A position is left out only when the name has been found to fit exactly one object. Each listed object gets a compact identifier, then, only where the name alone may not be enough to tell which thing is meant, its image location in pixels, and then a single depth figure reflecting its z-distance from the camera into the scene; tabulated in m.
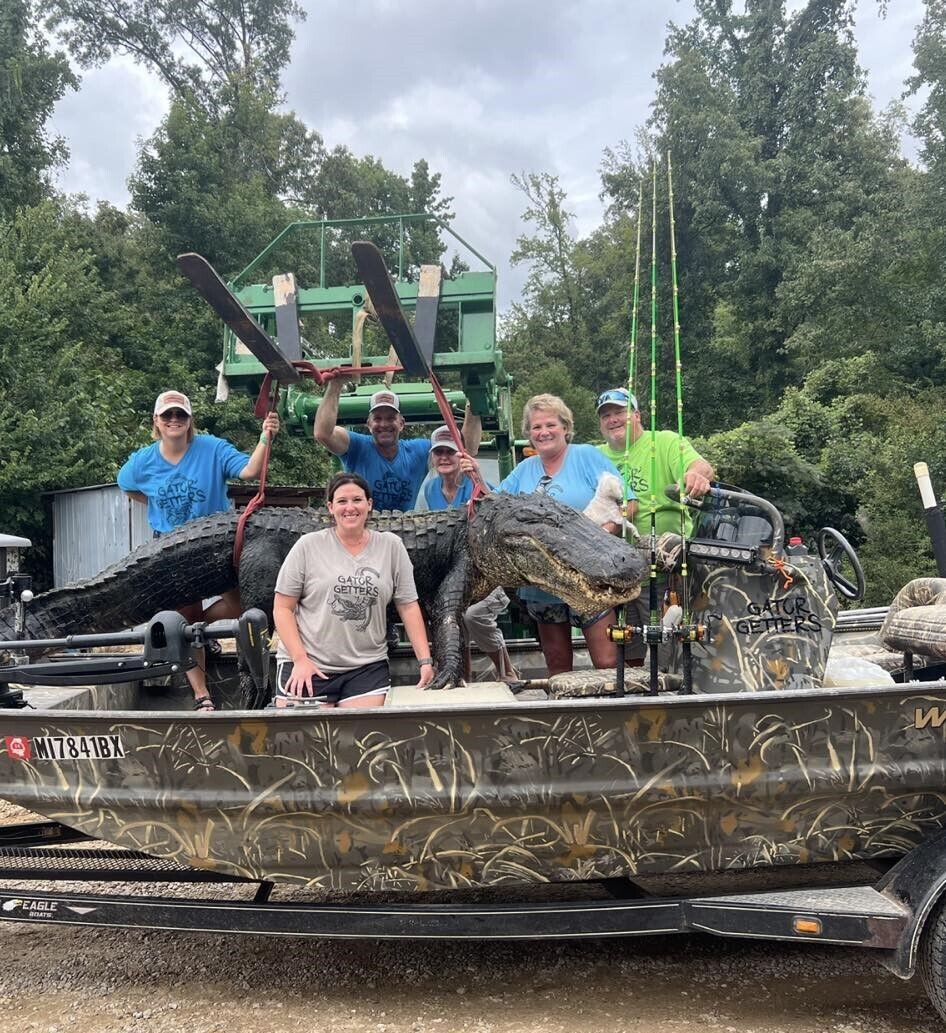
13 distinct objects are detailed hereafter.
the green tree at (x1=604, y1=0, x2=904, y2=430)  21.92
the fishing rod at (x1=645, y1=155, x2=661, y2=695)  2.32
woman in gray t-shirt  2.53
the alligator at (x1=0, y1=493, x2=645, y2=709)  3.06
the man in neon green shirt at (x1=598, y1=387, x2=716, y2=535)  3.23
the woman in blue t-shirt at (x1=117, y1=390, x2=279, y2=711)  3.56
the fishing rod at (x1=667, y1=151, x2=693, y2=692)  2.54
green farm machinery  3.31
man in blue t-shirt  3.89
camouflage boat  1.94
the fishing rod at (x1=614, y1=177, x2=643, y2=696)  3.03
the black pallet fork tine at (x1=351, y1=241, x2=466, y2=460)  2.38
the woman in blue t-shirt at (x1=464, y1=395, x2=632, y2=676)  3.23
